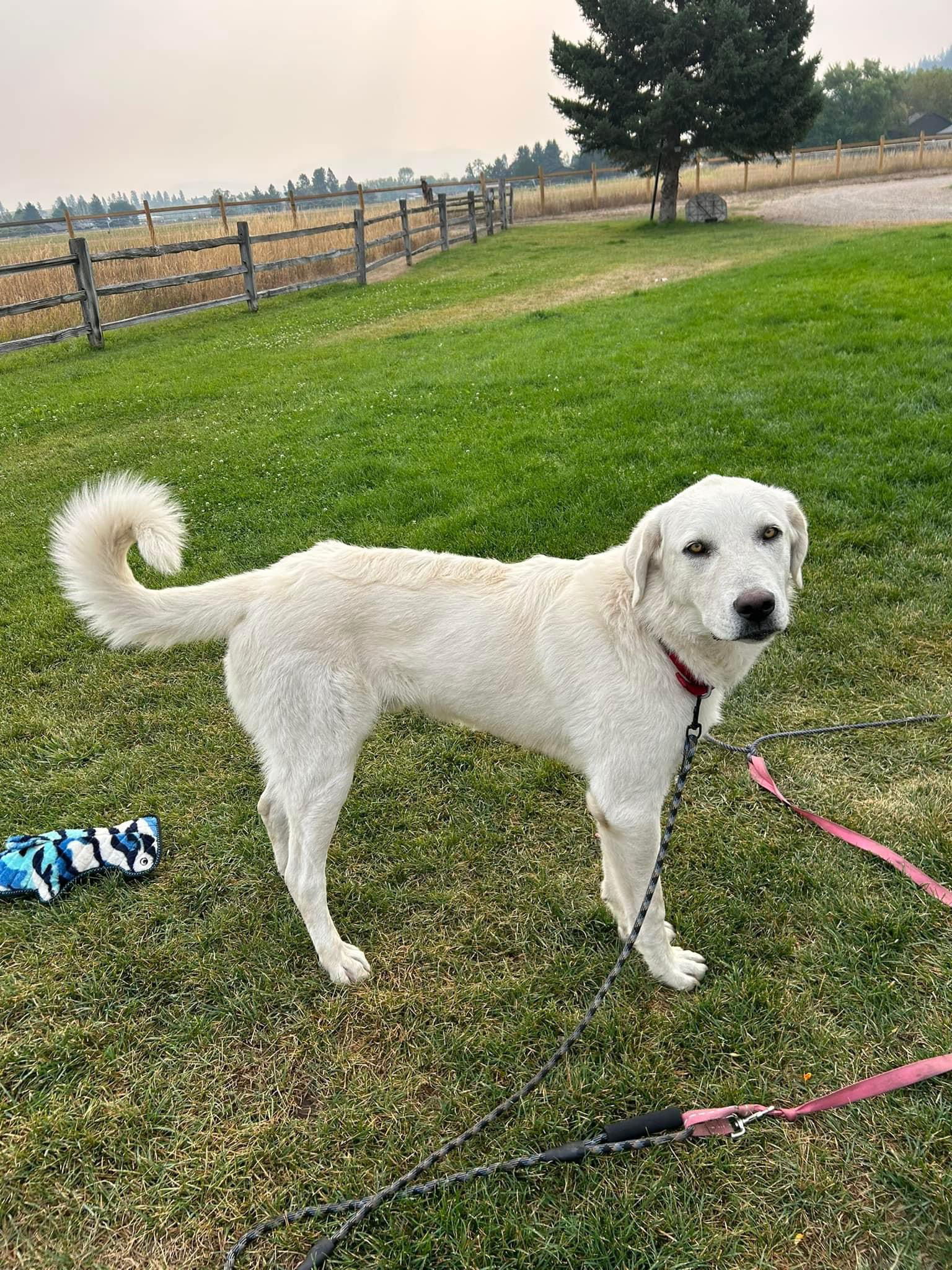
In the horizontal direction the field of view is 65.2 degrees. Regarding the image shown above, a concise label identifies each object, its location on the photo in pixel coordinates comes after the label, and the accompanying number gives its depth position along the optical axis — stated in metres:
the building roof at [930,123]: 86.62
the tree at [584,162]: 93.03
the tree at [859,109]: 77.25
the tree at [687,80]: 25.33
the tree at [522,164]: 120.38
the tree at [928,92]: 95.56
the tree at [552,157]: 132.55
